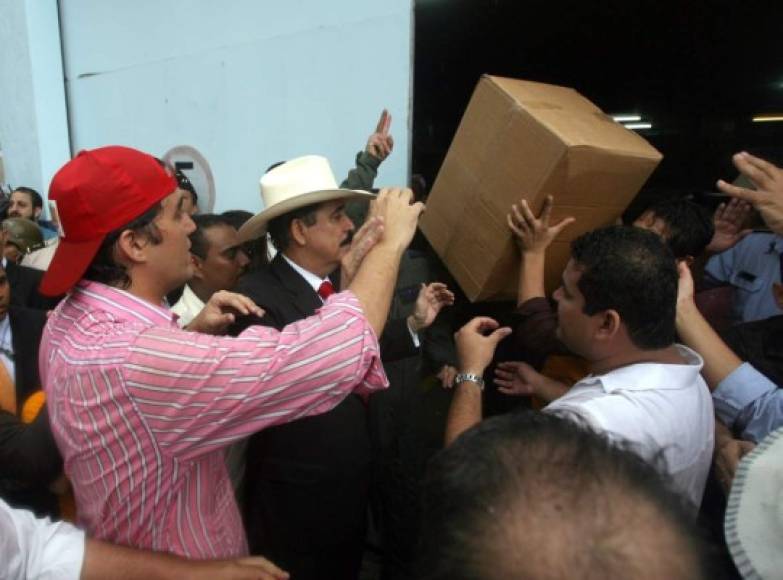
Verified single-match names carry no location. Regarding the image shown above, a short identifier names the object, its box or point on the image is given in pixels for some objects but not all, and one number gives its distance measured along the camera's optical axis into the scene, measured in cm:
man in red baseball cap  89
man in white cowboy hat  150
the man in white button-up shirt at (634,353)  107
